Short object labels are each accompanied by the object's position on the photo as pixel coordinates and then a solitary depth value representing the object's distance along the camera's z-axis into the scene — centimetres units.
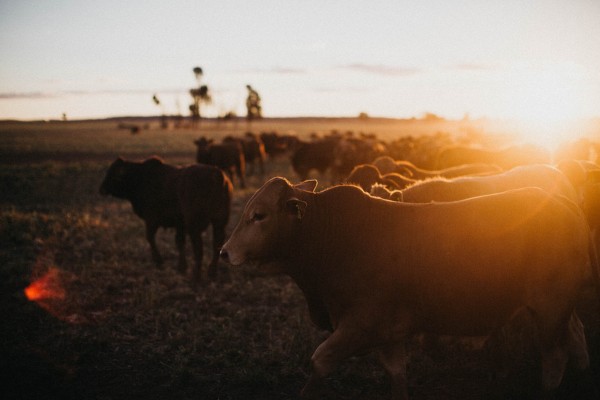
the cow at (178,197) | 840
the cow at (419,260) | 368
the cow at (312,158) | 2373
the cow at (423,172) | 859
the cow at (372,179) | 772
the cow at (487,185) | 604
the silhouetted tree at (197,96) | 12156
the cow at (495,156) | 1045
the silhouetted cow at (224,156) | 1965
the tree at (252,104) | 10994
